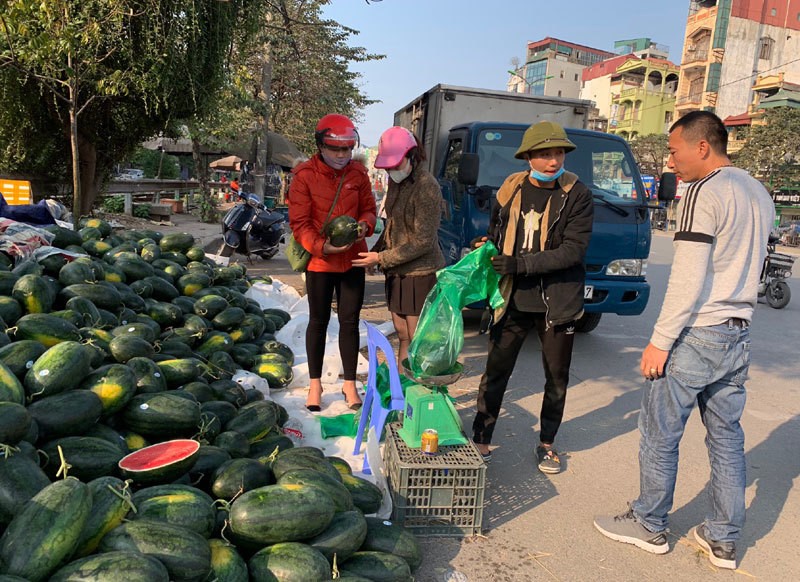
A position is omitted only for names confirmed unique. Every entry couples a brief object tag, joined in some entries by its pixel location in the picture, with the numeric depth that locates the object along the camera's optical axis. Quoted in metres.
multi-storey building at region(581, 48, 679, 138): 63.75
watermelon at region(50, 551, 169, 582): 1.88
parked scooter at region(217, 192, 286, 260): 10.81
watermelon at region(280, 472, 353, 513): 2.69
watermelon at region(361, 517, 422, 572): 2.75
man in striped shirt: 2.81
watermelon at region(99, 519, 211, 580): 2.10
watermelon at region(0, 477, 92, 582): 1.92
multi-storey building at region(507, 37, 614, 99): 87.31
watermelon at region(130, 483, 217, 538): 2.33
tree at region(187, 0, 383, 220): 15.02
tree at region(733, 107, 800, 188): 37.97
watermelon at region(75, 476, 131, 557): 2.12
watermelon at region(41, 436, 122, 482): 2.57
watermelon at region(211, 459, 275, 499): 2.70
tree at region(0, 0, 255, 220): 8.02
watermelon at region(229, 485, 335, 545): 2.39
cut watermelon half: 2.60
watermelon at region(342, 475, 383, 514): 3.09
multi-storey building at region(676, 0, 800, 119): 52.94
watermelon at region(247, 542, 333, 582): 2.28
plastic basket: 3.14
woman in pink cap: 4.24
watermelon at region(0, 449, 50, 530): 2.18
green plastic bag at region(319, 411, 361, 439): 4.21
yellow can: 3.18
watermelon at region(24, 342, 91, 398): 2.86
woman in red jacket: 4.28
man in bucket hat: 3.67
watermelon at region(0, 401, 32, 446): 2.35
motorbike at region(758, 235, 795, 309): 11.17
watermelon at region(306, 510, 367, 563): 2.50
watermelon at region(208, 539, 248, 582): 2.21
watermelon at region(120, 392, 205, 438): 3.10
